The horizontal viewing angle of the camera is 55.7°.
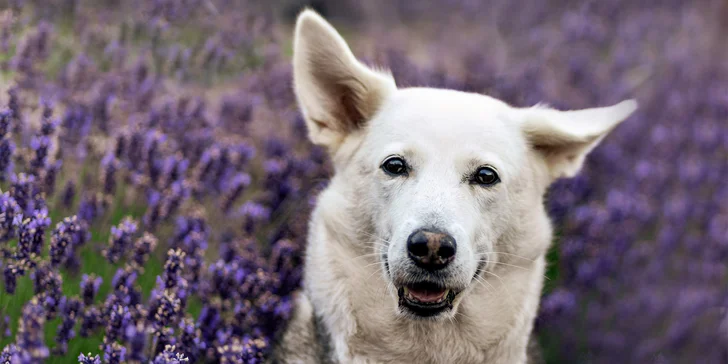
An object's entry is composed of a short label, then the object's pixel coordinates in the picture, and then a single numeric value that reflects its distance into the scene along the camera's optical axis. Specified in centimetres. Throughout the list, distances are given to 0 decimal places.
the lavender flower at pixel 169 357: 192
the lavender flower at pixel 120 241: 260
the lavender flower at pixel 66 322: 231
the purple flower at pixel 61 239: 225
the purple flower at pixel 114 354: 207
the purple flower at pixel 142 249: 262
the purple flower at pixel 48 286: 225
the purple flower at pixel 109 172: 307
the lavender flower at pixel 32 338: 153
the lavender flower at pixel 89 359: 193
